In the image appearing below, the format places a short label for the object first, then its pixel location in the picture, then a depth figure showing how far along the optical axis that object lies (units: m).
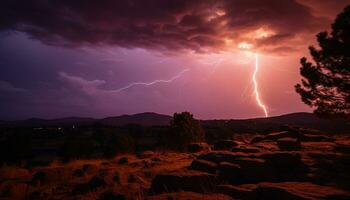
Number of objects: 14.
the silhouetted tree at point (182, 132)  36.62
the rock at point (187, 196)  8.02
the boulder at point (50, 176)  13.96
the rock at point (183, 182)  9.68
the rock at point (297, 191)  7.23
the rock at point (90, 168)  16.93
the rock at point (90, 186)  11.22
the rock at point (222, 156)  13.94
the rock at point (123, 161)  22.01
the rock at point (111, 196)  8.67
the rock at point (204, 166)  12.63
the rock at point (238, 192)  8.30
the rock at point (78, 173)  15.97
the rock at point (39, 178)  13.68
